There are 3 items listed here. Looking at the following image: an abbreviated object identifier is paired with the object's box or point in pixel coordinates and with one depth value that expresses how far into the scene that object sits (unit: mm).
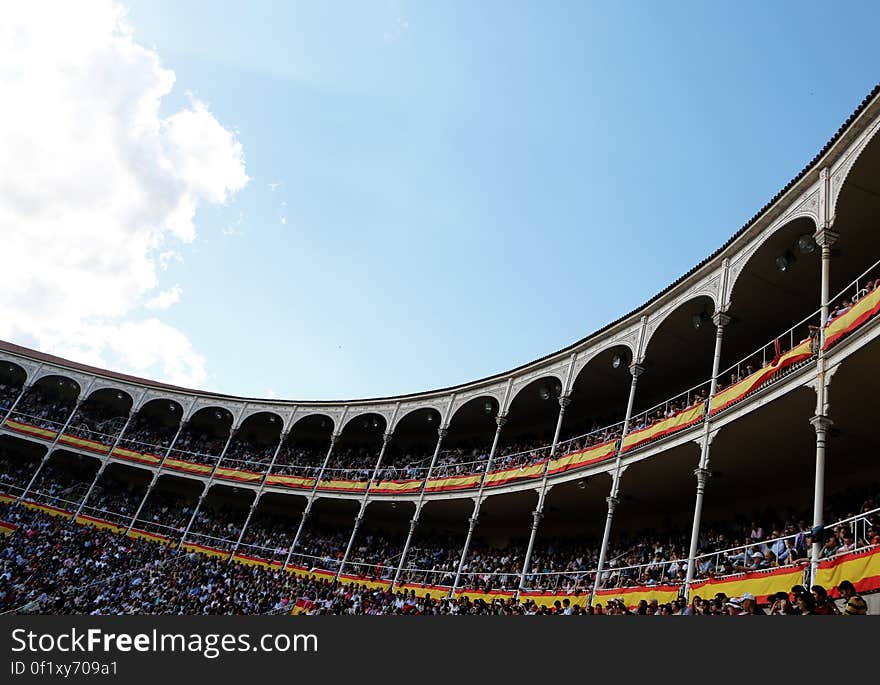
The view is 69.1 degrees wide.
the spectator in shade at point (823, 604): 8274
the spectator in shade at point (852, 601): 8367
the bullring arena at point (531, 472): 13719
